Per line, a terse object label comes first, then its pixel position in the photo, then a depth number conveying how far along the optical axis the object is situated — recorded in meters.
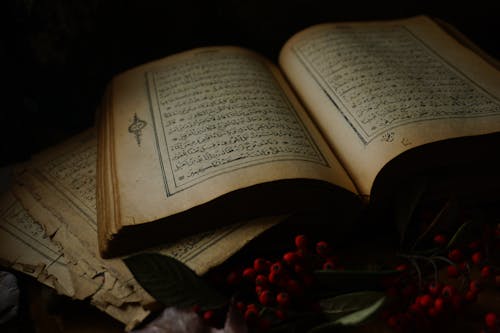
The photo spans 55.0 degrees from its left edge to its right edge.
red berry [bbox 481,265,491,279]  0.68
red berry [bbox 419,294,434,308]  0.63
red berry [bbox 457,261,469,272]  0.69
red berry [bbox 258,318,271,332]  0.63
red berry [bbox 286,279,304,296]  0.66
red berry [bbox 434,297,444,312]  0.62
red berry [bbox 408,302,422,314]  0.63
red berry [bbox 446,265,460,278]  0.70
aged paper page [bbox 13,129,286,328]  0.68
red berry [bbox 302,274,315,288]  0.68
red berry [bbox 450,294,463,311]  0.63
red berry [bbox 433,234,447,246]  0.71
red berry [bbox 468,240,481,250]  0.71
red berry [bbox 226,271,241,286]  0.69
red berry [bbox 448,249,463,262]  0.70
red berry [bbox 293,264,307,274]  0.67
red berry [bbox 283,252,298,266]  0.67
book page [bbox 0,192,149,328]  0.67
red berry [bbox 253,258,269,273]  0.67
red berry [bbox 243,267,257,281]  0.67
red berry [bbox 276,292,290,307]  0.64
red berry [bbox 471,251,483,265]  0.70
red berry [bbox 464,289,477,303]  0.64
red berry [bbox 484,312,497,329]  0.62
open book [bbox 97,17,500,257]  0.72
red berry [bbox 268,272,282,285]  0.66
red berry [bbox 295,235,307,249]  0.67
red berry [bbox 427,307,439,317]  0.62
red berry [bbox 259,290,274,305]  0.65
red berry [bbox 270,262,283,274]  0.66
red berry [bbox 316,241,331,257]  0.68
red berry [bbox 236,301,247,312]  0.65
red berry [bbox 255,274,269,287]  0.66
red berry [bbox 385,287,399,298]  0.66
